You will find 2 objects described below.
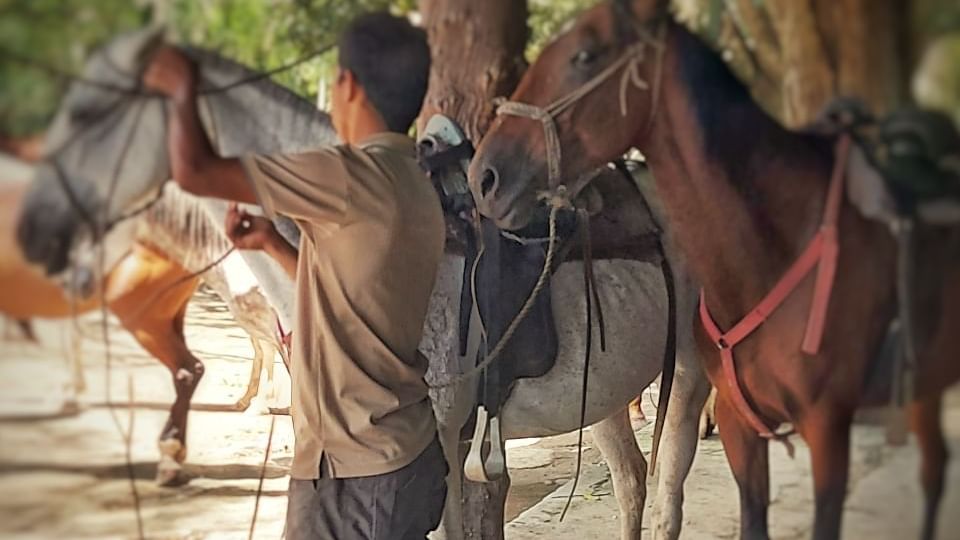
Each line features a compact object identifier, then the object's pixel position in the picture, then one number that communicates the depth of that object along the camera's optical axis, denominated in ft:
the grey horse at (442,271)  4.15
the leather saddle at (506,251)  5.58
